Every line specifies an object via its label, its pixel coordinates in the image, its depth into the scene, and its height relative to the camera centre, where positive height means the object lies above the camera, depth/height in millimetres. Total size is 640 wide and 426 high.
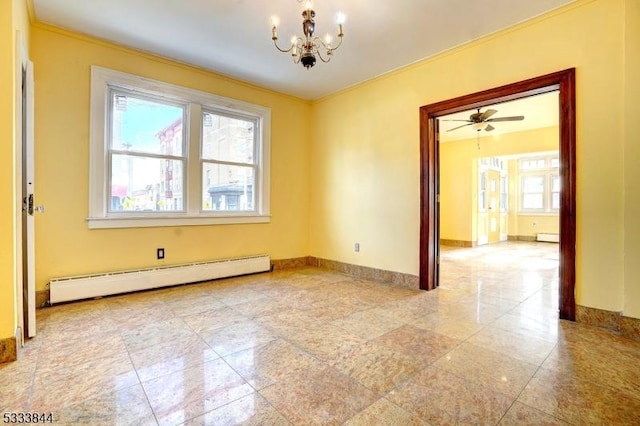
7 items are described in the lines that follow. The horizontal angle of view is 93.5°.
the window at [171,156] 3275 +712
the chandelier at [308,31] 2123 +1302
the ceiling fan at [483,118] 4799 +1564
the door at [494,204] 8297 +218
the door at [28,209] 2217 +24
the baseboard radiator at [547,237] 8312 -723
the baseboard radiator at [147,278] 2990 -762
